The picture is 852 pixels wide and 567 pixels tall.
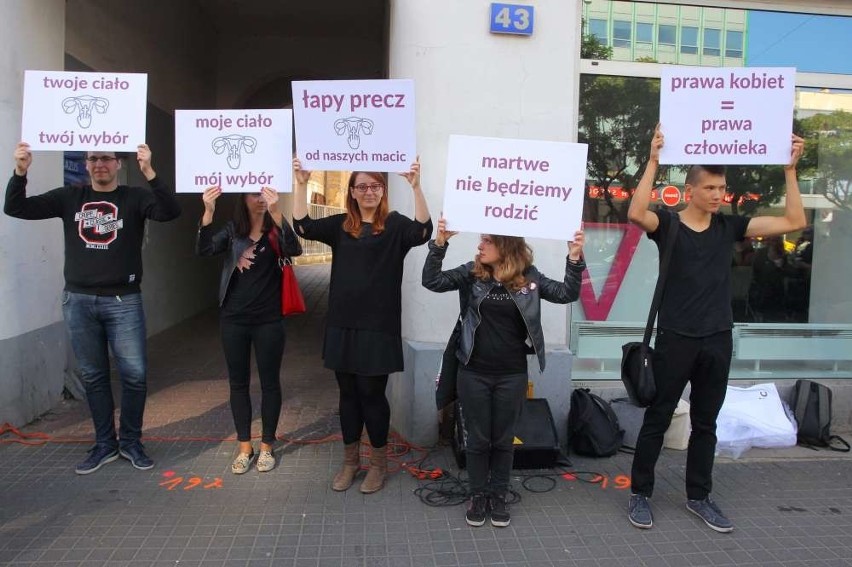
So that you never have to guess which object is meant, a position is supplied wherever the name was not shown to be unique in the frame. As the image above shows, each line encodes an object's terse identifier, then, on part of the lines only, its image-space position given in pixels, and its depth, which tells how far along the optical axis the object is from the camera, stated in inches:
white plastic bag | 193.6
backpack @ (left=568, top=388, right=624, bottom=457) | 185.6
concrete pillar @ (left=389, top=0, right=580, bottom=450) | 183.5
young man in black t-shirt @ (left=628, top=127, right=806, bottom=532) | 140.6
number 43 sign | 182.1
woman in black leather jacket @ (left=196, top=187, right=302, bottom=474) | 161.2
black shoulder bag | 142.6
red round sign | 217.2
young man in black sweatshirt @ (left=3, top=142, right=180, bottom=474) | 159.9
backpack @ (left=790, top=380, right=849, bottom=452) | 201.0
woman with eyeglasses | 149.8
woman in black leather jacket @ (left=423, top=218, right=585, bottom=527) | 139.2
